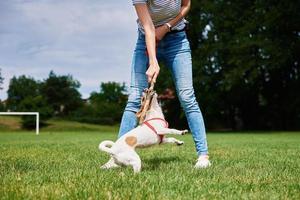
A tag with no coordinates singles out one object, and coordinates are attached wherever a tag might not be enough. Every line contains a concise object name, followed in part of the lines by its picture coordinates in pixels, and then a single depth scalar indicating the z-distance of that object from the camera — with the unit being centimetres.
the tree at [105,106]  7388
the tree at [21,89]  9531
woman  637
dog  552
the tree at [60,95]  9500
